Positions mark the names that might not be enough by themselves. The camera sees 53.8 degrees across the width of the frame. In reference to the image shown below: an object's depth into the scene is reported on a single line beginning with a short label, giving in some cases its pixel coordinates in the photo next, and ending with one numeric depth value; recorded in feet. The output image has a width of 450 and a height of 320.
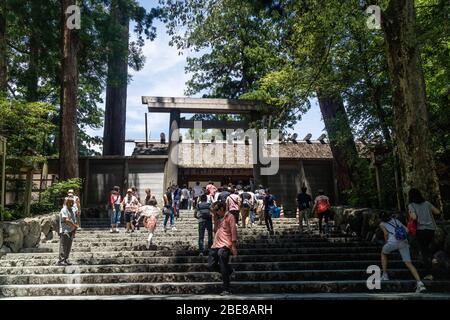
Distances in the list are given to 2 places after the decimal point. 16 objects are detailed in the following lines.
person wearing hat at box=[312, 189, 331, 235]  38.45
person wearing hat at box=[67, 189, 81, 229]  32.50
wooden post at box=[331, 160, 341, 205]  62.36
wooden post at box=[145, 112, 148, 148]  75.24
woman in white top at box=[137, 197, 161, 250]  33.96
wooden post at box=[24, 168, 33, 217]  40.01
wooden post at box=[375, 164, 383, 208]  42.63
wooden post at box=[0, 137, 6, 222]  32.35
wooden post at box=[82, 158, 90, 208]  60.75
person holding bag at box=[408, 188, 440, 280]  24.68
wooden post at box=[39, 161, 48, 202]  57.45
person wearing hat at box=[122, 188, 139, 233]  41.87
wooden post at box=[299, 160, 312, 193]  63.36
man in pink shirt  22.26
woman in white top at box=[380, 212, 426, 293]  24.53
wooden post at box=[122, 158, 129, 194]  61.21
